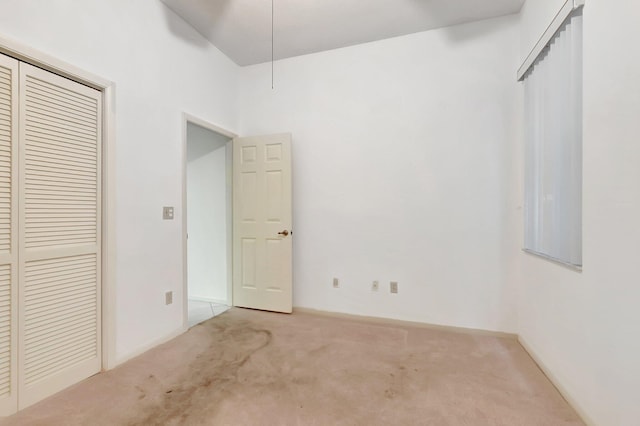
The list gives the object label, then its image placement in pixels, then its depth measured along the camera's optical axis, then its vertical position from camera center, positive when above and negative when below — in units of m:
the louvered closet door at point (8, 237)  1.60 -0.15
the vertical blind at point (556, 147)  1.73 +0.47
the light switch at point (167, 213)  2.58 -0.01
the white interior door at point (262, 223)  3.31 -0.12
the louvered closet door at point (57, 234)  1.71 -0.15
